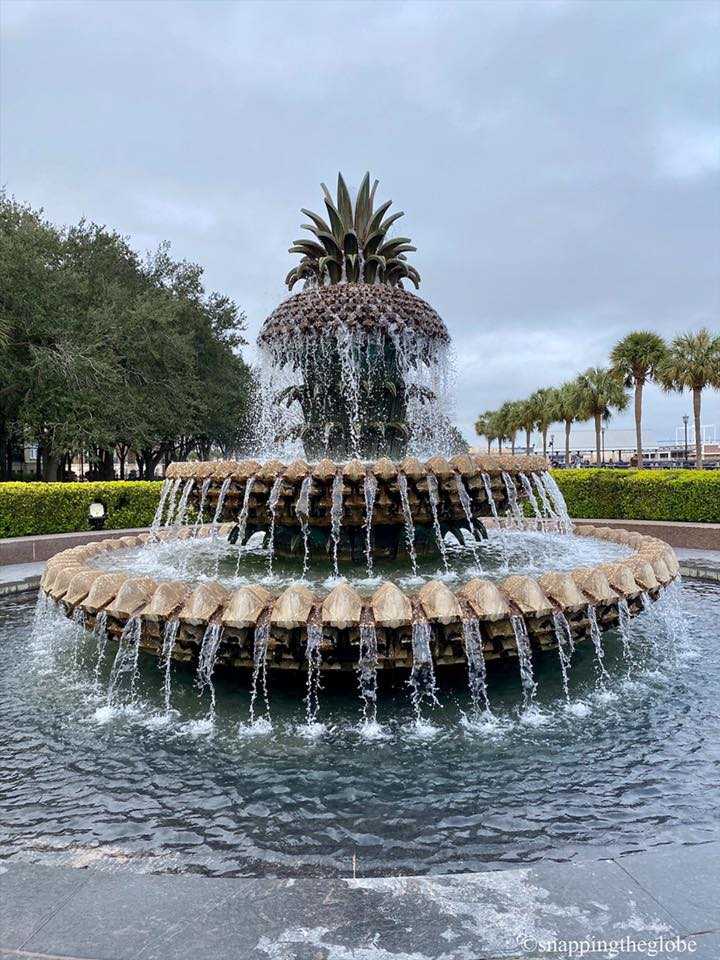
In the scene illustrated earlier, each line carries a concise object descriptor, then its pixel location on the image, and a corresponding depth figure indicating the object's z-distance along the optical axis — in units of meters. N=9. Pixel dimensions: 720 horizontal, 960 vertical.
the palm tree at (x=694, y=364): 45.12
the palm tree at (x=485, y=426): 135.00
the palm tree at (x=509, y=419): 98.62
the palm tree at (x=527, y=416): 87.38
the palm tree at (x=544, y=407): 77.15
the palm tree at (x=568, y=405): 67.56
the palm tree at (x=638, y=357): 49.00
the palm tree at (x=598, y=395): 63.50
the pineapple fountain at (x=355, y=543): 5.15
